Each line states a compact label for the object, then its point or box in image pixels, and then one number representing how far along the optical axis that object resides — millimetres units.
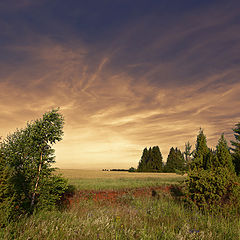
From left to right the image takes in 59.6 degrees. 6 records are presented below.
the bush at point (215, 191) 8756
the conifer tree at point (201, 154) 19484
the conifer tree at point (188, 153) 19734
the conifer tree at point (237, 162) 22931
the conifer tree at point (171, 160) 80075
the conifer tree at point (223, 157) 19094
